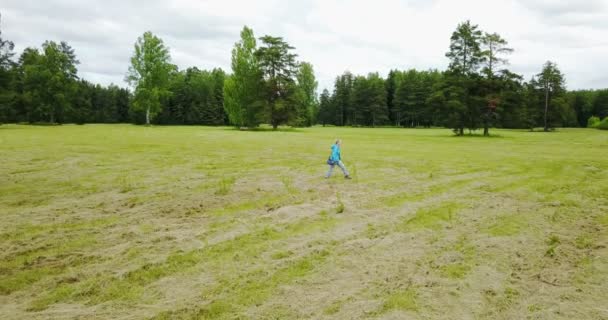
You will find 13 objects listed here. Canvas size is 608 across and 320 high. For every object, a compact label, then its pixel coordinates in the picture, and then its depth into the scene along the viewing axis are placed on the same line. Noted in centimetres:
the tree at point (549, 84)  6081
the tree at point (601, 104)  8688
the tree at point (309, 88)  9014
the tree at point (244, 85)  5594
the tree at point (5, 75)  4409
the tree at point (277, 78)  5481
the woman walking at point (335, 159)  1469
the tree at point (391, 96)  9198
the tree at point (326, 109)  10287
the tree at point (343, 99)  9744
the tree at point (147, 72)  6369
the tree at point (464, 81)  4347
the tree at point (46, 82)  5644
